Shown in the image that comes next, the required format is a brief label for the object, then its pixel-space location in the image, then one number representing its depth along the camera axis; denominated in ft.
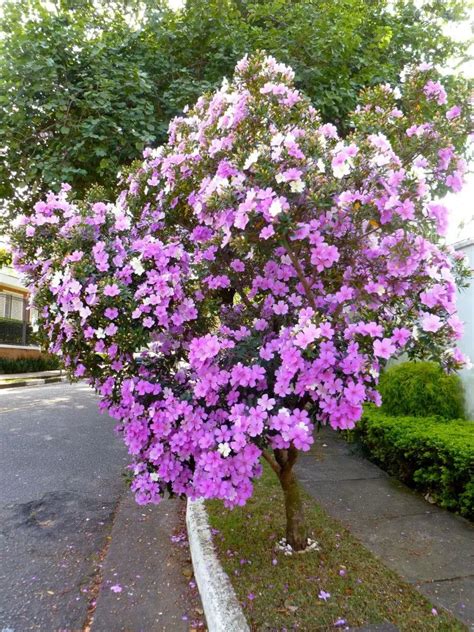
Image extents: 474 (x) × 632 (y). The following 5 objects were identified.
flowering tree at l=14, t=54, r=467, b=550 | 8.56
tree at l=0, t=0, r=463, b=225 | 21.04
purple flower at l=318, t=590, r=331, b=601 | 9.73
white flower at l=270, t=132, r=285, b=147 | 8.76
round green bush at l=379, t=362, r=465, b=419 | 19.51
